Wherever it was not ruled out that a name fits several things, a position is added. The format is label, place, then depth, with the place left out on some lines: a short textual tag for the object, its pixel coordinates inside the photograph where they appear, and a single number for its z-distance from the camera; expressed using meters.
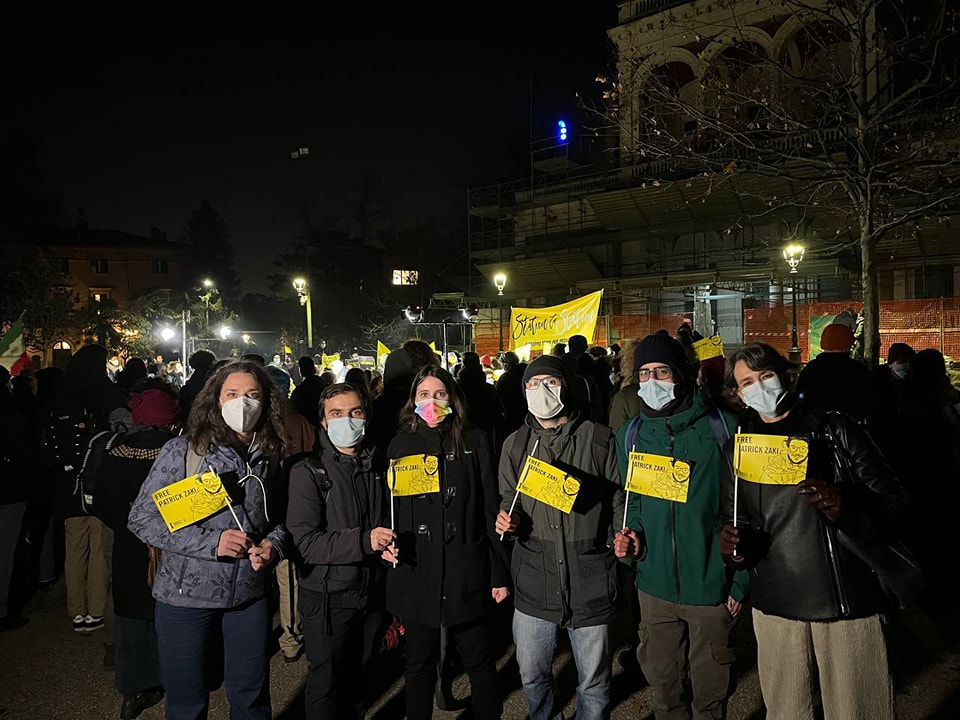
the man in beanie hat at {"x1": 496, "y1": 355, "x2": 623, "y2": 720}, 3.41
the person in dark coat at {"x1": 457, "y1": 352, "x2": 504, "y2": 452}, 6.16
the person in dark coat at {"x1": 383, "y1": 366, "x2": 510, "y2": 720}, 3.57
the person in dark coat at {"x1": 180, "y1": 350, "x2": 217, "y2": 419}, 6.88
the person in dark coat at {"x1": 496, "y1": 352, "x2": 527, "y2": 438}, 7.25
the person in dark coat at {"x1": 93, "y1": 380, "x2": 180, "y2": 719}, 4.02
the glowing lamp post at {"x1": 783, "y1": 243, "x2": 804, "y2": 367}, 17.09
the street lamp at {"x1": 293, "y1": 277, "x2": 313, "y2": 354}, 26.87
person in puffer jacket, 3.21
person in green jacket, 3.34
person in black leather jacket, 2.85
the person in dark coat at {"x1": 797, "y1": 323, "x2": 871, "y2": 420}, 4.12
